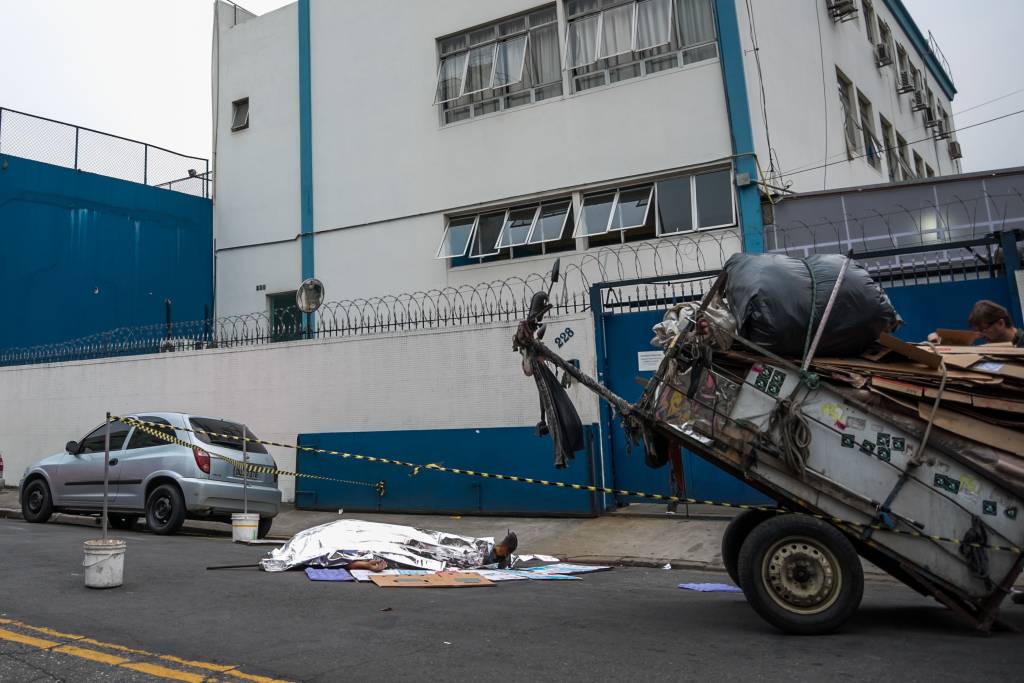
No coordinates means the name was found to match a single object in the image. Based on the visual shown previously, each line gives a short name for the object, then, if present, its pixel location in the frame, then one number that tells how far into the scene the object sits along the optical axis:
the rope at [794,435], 5.19
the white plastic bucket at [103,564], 6.48
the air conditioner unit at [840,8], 18.16
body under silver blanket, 7.89
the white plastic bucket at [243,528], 10.12
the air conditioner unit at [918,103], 24.47
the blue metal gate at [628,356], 11.09
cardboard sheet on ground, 6.96
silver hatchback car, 10.44
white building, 14.35
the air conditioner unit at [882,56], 21.25
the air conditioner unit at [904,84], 23.30
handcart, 4.91
